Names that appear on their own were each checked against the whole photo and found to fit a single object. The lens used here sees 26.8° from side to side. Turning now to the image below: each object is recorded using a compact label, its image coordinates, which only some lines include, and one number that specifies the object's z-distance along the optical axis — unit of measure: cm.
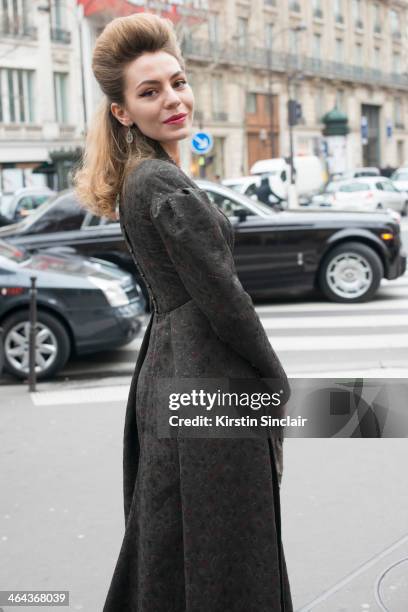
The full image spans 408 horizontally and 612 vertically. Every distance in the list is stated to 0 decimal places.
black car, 1017
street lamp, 4923
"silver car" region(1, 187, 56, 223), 2230
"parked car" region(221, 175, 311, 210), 2298
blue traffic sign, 1831
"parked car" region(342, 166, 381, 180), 3862
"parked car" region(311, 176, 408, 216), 2800
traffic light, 2864
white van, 3522
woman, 204
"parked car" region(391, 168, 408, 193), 3325
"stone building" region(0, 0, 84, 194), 3953
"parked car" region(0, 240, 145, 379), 728
